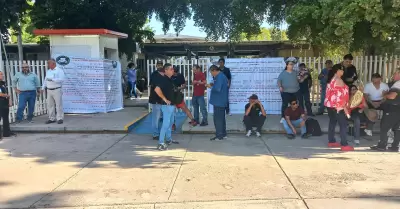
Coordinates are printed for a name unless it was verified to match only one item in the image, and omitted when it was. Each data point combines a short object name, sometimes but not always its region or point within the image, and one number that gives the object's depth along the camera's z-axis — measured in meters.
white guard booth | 10.88
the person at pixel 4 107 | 8.13
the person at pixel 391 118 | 6.74
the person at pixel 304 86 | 9.77
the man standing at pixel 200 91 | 9.21
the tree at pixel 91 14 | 13.55
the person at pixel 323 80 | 10.23
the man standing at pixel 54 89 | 9.38
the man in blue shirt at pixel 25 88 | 9.48
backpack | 8.24
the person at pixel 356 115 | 7.36
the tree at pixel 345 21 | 7.16
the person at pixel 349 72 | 8.73
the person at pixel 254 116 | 8.43
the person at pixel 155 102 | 7.13
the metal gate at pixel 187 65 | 10.91
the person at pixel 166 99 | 7.03
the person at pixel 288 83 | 8.77
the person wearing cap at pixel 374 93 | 8.03
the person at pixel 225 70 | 10.02
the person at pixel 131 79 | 15.87
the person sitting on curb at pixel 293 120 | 8.19
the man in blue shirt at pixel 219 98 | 7.70
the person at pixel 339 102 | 6.88
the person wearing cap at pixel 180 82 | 9.27
